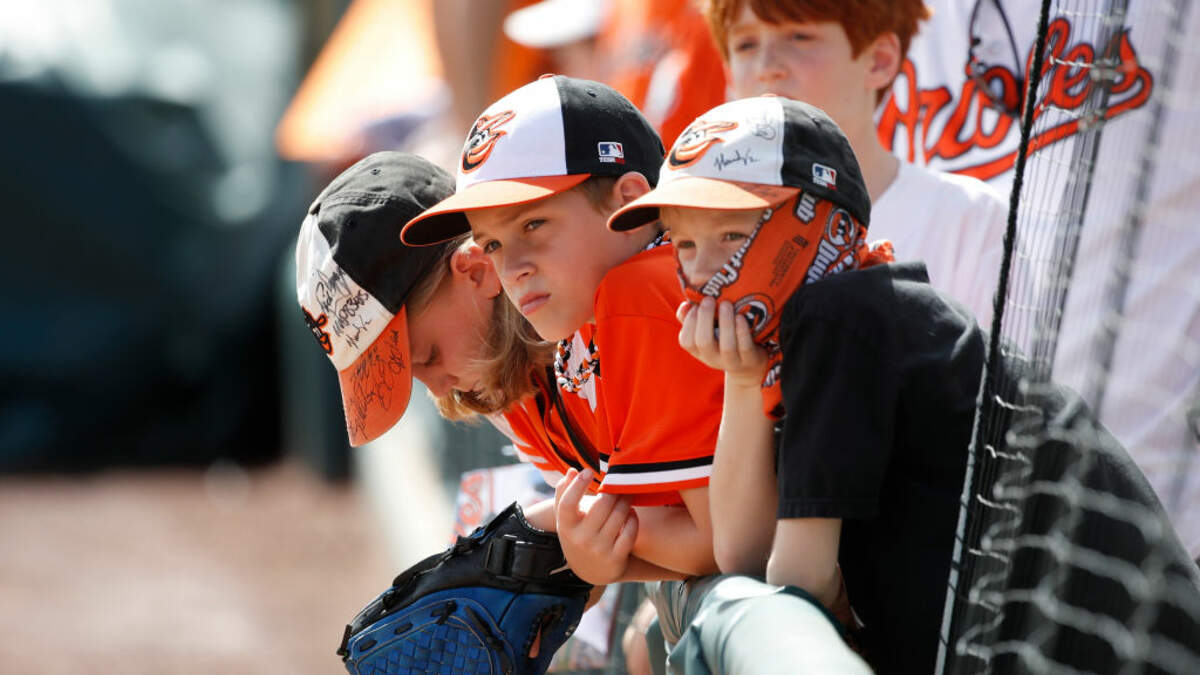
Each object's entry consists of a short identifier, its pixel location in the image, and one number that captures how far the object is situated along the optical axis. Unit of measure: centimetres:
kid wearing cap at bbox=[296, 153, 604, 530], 1043
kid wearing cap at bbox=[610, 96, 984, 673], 1008
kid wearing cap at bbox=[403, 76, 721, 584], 1024
